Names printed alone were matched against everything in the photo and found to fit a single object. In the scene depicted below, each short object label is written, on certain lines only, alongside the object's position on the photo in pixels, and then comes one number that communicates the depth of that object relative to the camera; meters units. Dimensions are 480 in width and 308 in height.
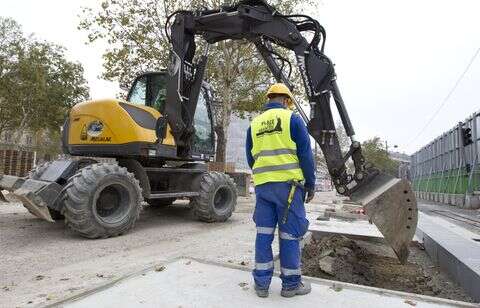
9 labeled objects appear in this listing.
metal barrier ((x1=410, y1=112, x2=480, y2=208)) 19.06
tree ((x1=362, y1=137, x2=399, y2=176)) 52.78
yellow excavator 6.32
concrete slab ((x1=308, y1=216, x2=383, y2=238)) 7.30
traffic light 19.53
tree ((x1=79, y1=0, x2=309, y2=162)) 19.59
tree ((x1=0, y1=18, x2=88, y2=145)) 23.61
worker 3.87
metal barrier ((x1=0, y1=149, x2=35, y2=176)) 21.55
